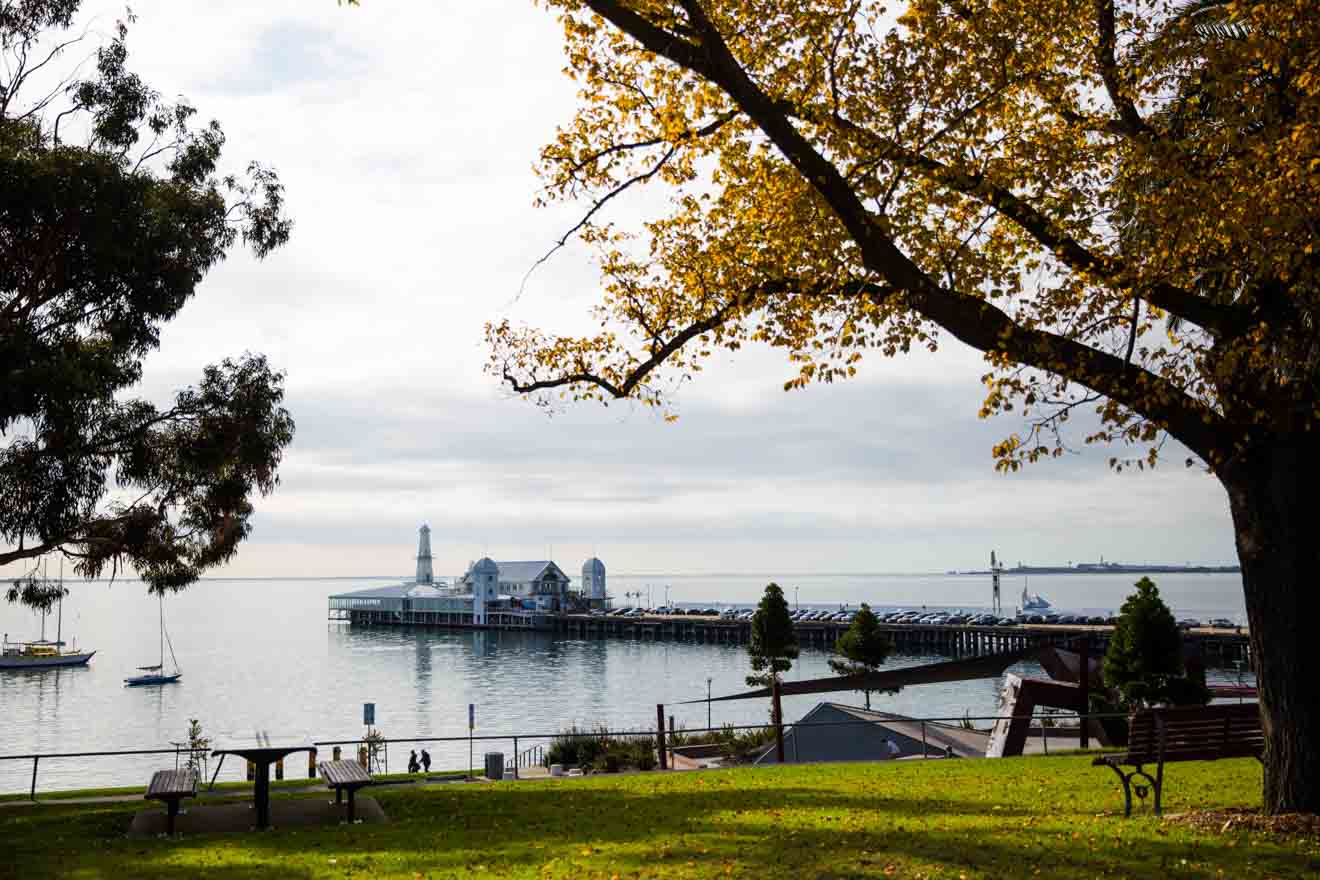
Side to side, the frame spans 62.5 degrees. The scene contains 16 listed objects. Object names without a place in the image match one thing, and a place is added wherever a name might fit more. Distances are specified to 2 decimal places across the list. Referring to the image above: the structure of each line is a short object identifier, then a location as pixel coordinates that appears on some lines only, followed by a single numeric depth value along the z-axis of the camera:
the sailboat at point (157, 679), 85.62
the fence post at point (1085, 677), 22.08
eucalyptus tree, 16.47
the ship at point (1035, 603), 174.62
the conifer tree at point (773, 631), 40.38
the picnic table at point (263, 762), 10.71
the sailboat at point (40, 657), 102.12
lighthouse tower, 178.50
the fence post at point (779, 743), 21.51
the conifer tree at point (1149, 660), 32.31
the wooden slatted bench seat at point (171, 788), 10.13
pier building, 142.62
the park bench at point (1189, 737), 9.30
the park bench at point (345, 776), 10.72
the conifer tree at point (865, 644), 50.44
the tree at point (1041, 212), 8.29
